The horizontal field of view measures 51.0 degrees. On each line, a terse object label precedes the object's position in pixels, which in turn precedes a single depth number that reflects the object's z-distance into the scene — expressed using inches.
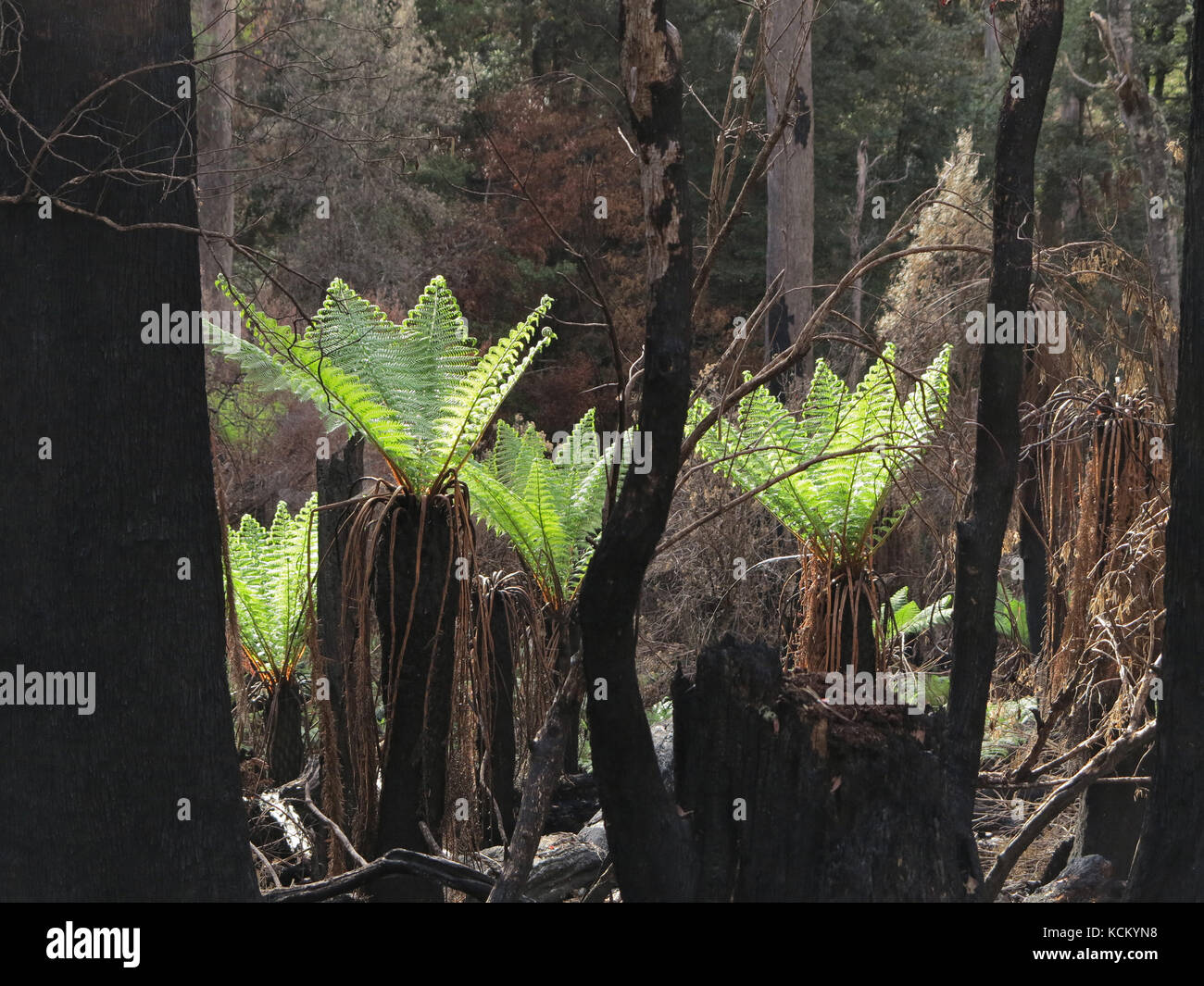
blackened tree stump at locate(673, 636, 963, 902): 111.7
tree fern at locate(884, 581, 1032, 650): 248.8
